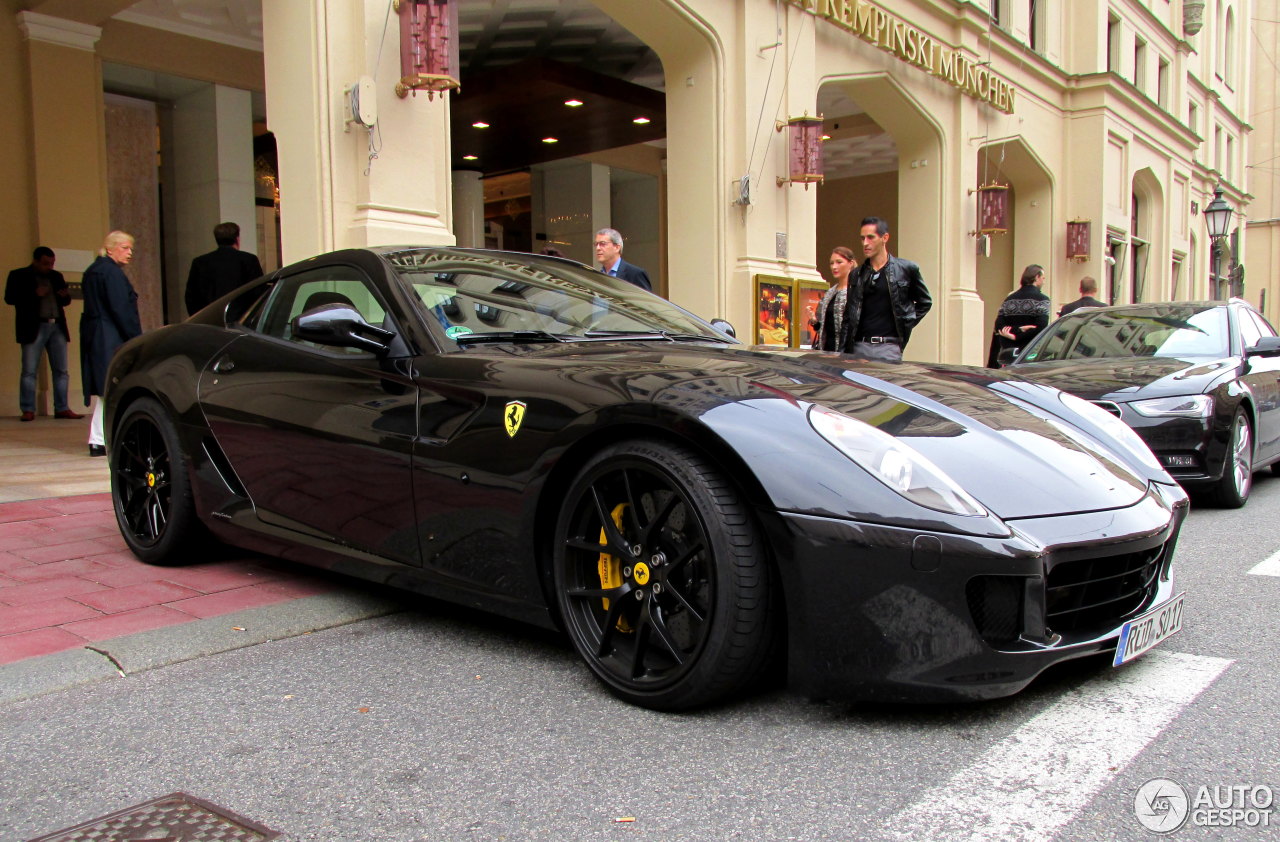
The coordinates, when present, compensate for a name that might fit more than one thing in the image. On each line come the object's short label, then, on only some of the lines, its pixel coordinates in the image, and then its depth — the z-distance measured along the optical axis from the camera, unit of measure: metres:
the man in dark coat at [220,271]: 7.50
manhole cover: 1.87
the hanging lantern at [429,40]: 7.04
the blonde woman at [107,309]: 7.48
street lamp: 20.64
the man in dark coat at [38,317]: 9.77
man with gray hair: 7.09
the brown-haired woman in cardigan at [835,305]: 6.76
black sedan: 5.67
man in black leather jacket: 6.45
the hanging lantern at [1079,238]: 19.09
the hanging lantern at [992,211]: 15.39
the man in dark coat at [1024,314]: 10.03
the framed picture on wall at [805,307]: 11.36
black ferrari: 2.20
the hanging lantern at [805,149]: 11.09
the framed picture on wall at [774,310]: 10.78
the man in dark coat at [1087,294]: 10.45
